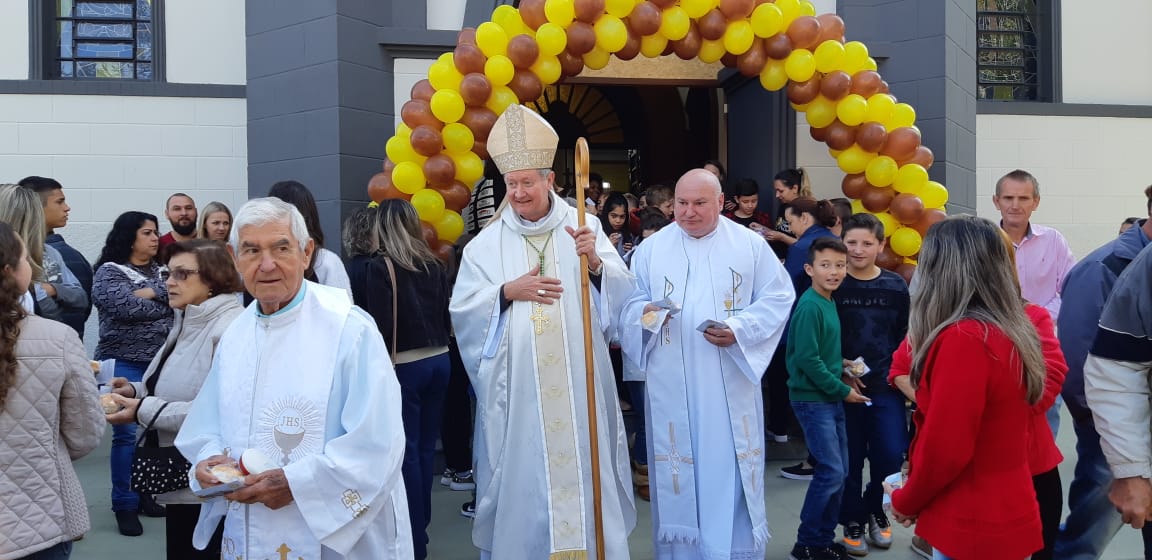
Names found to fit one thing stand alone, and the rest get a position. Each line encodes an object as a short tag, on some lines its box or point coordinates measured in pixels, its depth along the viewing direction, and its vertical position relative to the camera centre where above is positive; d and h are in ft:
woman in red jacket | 8.49 -1.22
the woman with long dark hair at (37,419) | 9.35 -1.53
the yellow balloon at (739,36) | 21.25 +4.76
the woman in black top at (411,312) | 15.83 -0.83
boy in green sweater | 15.30 -2.07
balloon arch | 20.36 +3.72
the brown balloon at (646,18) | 20.77 +5.04
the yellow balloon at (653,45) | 21.33 +4.62
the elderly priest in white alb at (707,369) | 14.28 -1.61
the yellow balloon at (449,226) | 20.48 +0.70
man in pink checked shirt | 16.21 +0.11
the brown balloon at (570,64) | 21.31 +4.22
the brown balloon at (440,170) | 20.17 +1.82
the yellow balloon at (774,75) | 21.84 +4.04
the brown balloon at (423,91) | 20.75 +3.53
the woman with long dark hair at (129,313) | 17.15 -0.91
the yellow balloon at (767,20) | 21.16 +5.09
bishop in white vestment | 13.91 -1.51
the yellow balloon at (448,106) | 20.13 +3.13
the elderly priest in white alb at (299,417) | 8.50 -1.37
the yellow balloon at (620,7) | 20.65 +5.25
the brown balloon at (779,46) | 21.53 +4.61
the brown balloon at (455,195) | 20.57 +1.34
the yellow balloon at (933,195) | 21.62 +1.39
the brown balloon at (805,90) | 21.75 +3.69
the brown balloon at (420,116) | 20.43 +2.96
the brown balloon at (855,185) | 22.07 +1.64
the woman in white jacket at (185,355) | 10.67 -1.04
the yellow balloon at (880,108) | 21.56 +3.26
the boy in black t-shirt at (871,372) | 16.11 -1.85
